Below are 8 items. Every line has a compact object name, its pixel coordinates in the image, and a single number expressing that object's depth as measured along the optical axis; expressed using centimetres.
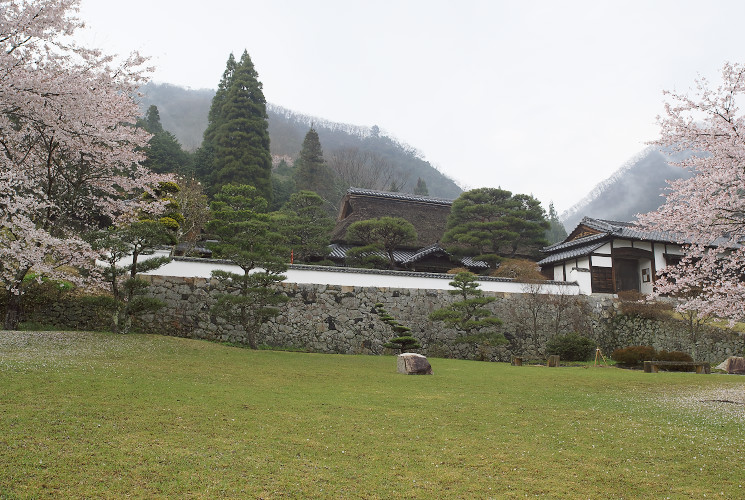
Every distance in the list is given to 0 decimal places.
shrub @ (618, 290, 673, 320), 1716
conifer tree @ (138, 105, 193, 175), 2611
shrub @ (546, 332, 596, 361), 1496
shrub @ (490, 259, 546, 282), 1701
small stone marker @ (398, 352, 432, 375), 921
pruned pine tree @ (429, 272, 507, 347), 1360
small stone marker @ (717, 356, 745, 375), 1301
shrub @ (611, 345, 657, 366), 1380
